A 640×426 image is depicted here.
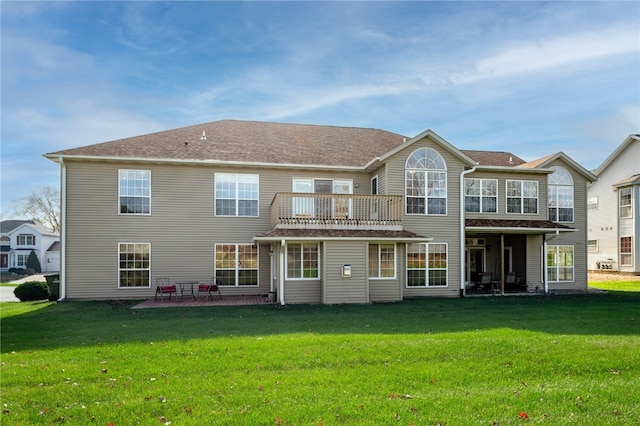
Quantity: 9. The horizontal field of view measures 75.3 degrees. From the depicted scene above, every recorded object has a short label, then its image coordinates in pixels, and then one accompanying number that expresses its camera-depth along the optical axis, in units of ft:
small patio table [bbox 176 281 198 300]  55.77
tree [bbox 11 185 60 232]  203.42
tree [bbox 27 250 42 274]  163.89
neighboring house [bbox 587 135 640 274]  92.07
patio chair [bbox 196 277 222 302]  54.03
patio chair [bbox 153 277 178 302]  53.47
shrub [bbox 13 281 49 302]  58.85
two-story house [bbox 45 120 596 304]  52.21
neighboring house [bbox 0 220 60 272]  174.70
